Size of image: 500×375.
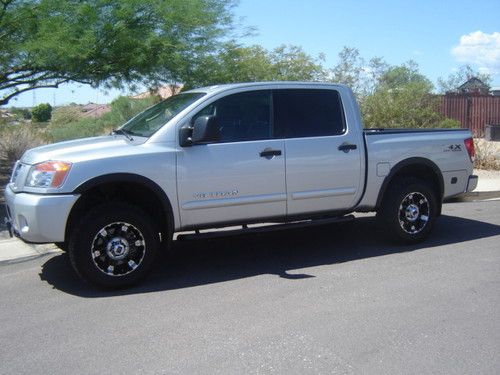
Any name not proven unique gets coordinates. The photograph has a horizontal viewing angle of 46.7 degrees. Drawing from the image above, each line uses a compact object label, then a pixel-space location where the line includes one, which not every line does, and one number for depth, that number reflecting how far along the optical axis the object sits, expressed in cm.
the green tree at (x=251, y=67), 1328
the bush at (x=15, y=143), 1453
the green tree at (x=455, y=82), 5178
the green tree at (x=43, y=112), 4084
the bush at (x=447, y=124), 1831
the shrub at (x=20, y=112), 1717
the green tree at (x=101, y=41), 1050
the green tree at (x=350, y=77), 2386
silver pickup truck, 561
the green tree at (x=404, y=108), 1759
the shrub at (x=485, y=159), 1500
